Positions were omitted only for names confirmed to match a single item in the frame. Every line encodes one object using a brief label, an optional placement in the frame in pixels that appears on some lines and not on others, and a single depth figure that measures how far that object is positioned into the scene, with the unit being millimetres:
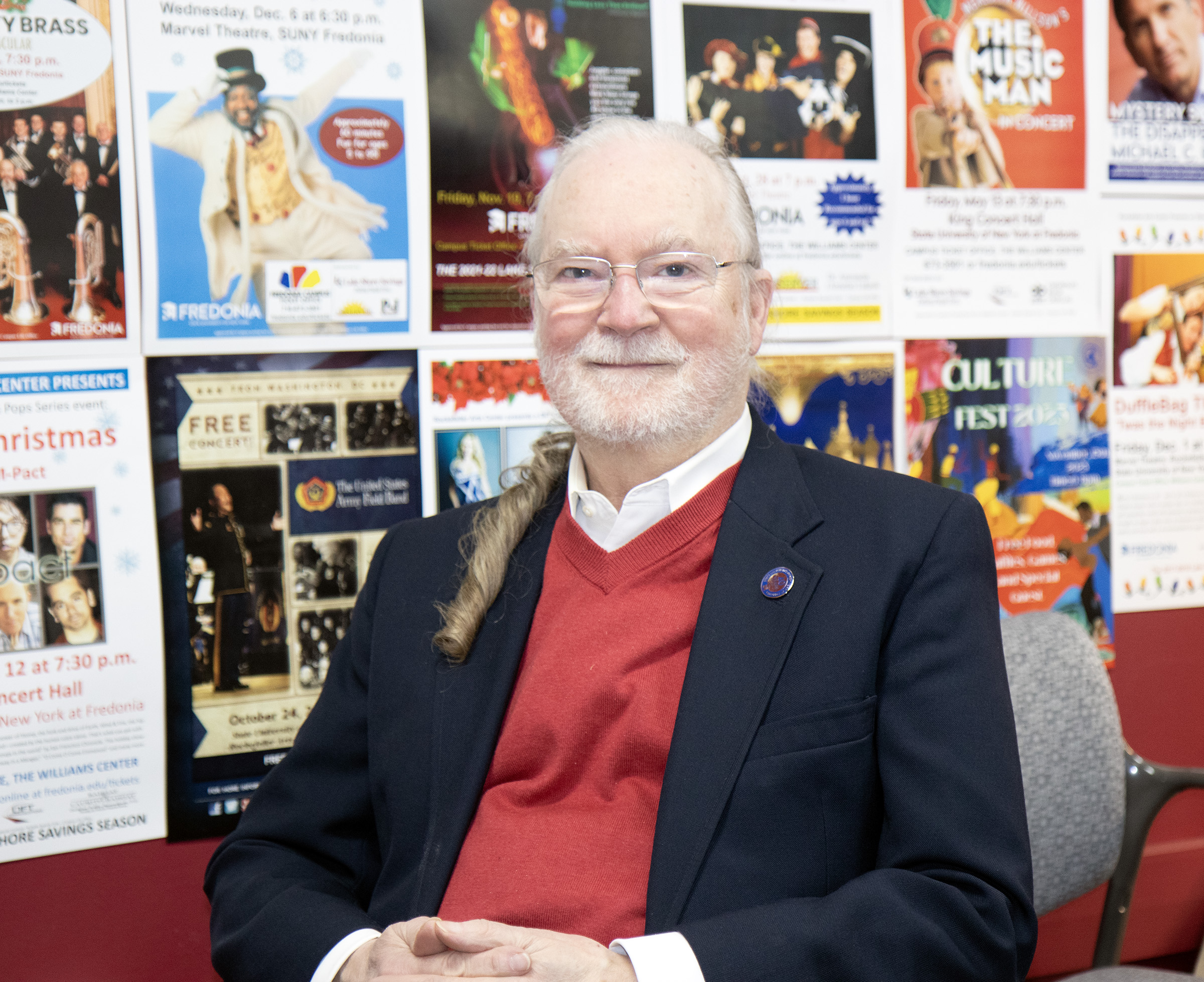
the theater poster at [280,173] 1519
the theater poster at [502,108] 1656
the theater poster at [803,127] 1773
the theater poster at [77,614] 1464
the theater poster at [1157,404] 2039
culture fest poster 1943
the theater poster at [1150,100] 1990
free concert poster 1557
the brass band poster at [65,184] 1442
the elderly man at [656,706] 1039
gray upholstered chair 1537
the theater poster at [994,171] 1897
